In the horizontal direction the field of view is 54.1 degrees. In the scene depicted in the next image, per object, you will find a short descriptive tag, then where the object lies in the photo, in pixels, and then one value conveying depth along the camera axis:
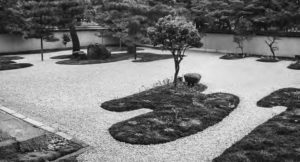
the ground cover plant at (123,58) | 20.06
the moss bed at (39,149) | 6.10
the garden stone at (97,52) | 21.58
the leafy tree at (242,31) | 21.95
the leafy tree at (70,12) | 20.84
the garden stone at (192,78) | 12.80
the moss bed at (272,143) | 6.16
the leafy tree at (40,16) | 19.94
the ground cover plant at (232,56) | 21.53
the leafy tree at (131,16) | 20.64
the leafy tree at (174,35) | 11.53
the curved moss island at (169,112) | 7.64
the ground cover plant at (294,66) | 17.12
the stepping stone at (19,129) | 7.29
